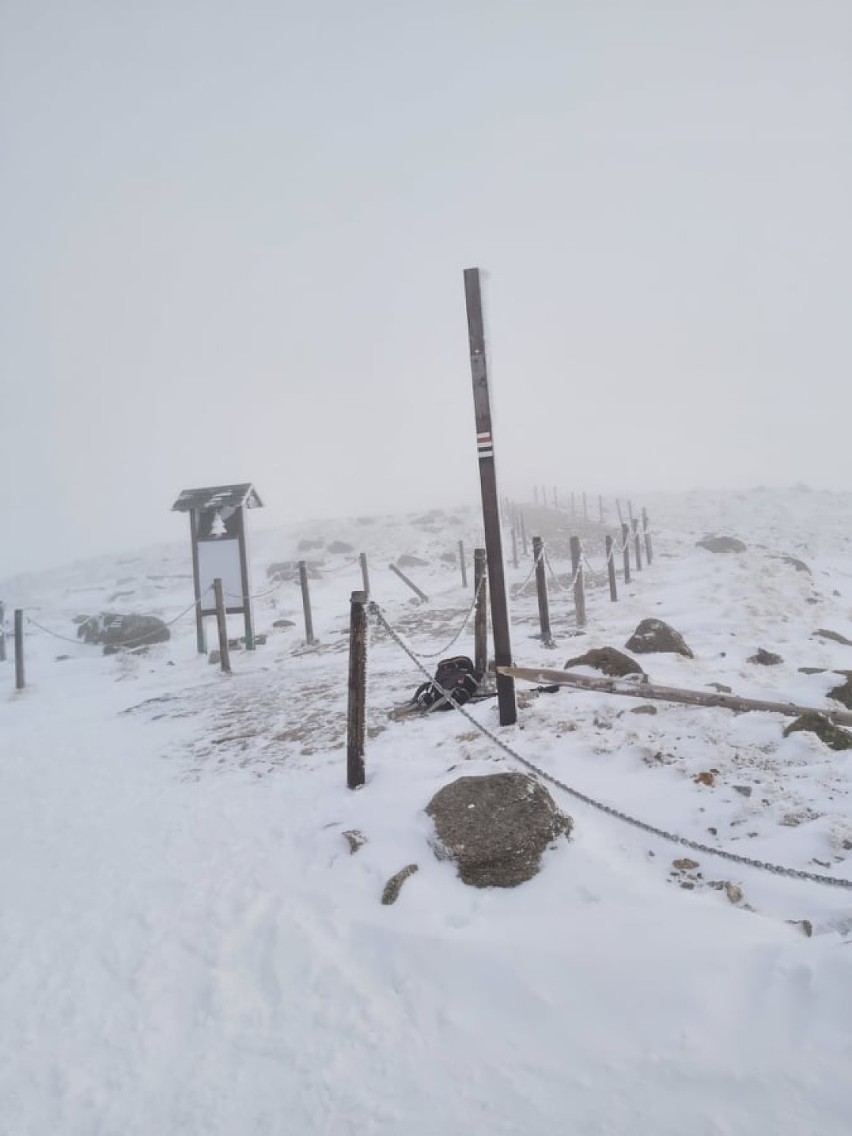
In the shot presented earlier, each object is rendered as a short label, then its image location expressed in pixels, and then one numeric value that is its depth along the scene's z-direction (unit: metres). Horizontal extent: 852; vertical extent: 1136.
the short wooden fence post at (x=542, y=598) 8.75
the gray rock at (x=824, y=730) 3.98
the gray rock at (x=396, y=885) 3.10
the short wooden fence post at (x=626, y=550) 15.66
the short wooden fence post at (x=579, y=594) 10.20
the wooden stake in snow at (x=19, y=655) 11.00
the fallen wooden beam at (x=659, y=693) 3.49
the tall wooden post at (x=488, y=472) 4.98
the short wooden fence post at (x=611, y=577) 12.73
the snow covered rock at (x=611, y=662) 5.92
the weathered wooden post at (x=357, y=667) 4.16
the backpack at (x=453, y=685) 6.06
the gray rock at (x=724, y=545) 23.05
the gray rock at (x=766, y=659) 6.73
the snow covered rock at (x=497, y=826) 3.12
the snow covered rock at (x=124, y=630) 15.34
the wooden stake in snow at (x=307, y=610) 12.22
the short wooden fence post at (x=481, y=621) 6.34
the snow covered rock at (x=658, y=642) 7.13
